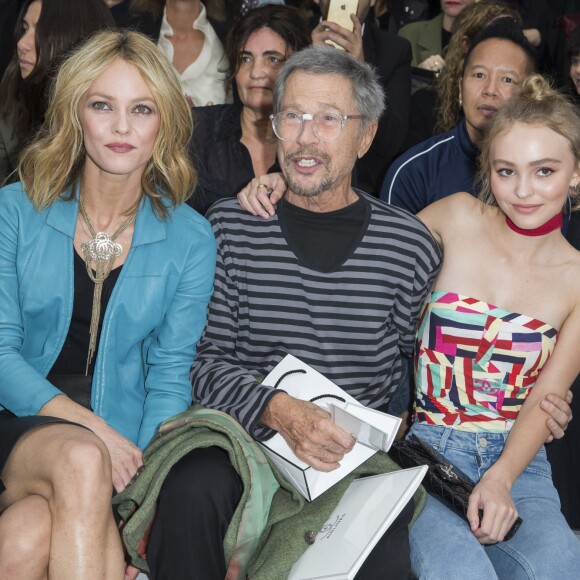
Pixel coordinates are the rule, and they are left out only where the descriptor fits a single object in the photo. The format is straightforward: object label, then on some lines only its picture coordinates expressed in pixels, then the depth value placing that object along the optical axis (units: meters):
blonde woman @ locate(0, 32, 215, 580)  2.43
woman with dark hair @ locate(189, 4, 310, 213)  3.37
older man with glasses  2.53
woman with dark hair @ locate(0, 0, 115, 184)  3.24
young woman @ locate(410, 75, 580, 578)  2.48
